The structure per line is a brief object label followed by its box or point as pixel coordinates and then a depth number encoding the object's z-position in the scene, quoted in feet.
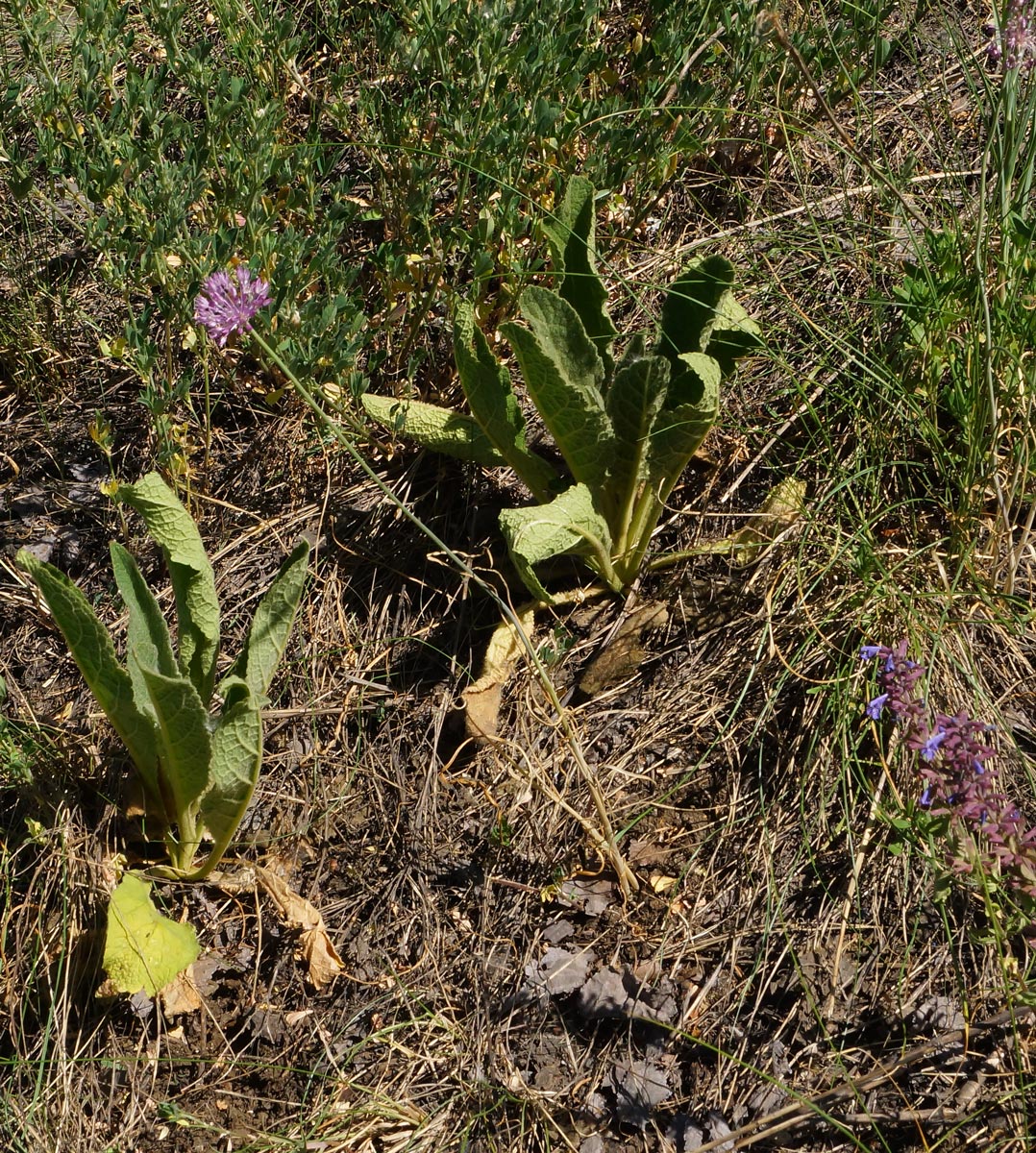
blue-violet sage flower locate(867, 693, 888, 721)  5.75
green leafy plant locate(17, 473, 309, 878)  6.31
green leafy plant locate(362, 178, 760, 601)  7.03
